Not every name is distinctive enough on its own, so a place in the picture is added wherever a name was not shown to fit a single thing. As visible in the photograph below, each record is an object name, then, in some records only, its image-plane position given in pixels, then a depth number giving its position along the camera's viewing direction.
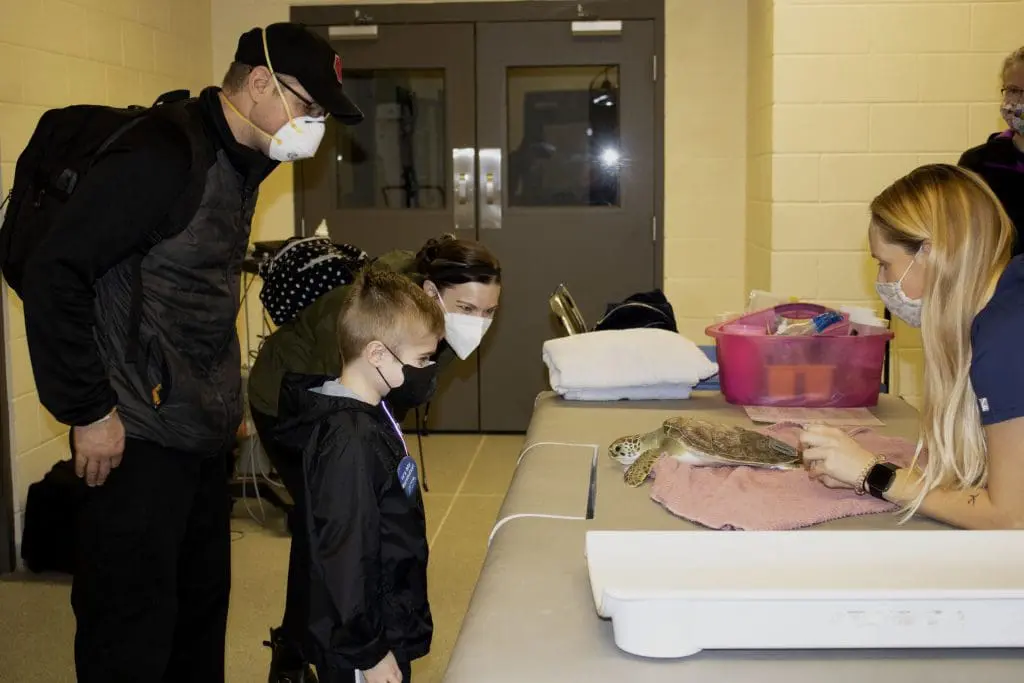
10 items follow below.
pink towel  1.71
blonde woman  1.62
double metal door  5.15
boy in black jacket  1.71
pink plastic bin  2.63
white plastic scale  1.20
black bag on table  3.12
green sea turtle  2.00
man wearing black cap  1.84
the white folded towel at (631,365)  2.73
